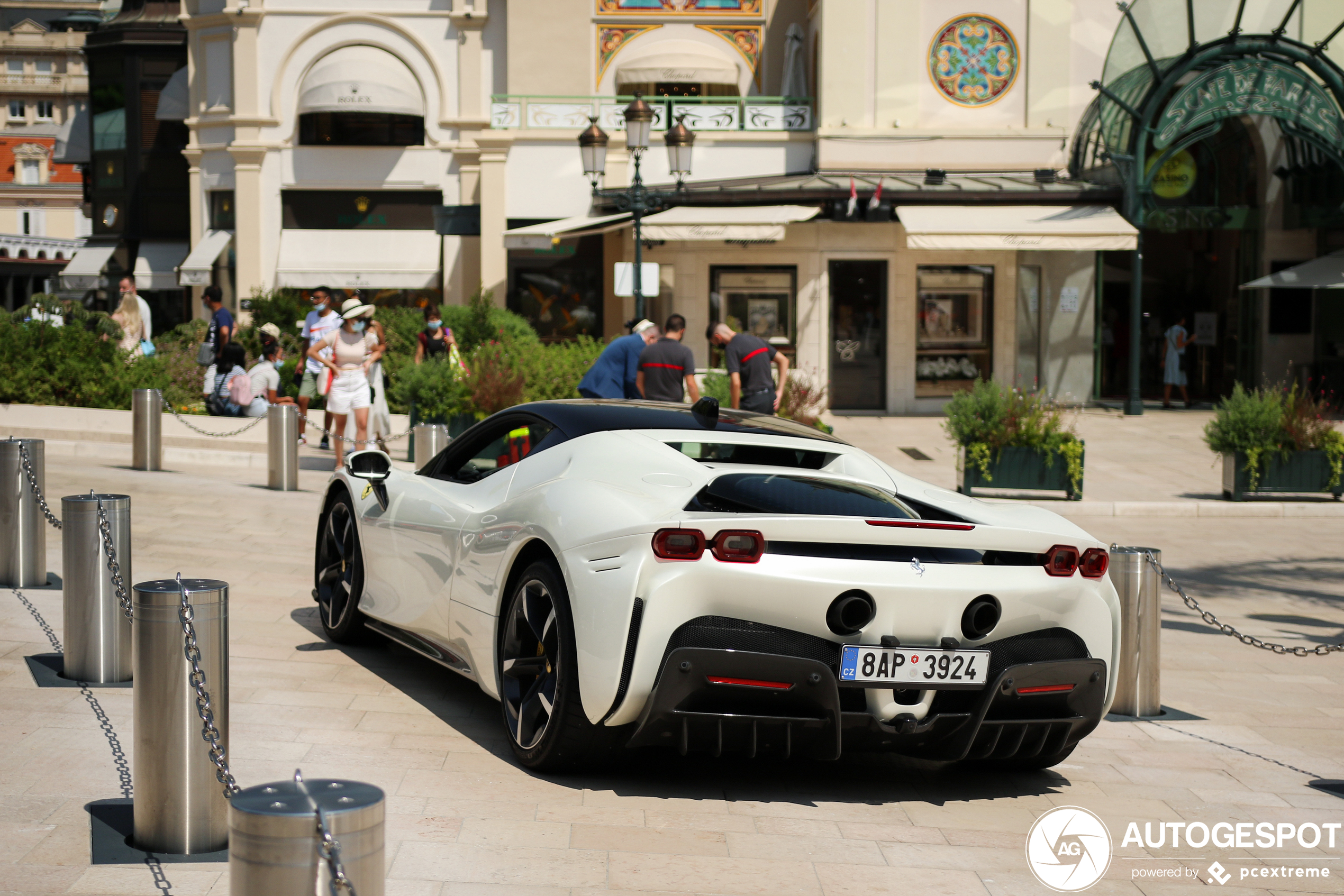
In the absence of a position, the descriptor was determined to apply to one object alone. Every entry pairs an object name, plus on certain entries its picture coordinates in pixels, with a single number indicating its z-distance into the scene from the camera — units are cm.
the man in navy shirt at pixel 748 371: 1370
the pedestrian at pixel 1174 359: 2584
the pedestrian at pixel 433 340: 1747
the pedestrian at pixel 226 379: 1792
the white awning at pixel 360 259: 3042
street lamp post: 1838
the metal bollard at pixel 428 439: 1198
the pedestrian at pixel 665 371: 1265
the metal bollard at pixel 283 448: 1350
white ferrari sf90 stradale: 451
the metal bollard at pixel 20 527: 770
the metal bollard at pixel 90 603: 599
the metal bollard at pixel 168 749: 407
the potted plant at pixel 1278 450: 1548
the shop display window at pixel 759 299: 2569
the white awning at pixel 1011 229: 2341
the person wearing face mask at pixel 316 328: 1695
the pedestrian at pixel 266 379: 1797
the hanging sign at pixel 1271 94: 2369
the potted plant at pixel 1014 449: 1509
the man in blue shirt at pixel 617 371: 1246
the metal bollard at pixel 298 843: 279
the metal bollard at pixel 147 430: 1427
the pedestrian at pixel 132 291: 2027
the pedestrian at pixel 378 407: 1538
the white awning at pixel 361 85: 2980
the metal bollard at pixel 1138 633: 653
